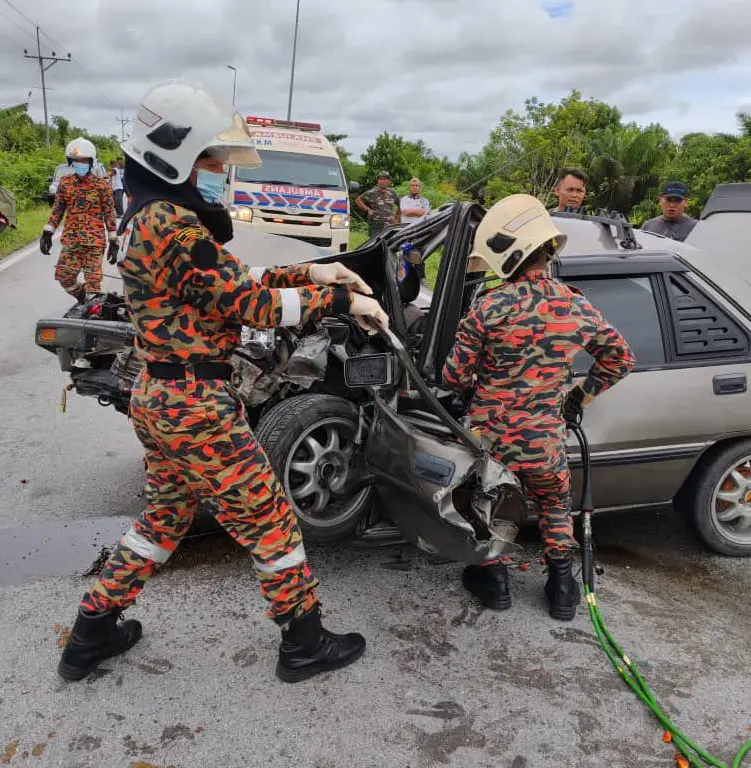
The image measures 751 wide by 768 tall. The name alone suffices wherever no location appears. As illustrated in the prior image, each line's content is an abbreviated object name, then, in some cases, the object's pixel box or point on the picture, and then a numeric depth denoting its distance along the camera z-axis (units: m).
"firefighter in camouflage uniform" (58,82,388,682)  2.32
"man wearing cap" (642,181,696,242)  6.14
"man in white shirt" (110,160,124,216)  15.59
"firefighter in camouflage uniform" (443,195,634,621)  2.90
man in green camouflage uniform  13.86
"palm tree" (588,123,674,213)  22.69
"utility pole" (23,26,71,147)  43.13
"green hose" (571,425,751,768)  2.45
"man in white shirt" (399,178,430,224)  12.11
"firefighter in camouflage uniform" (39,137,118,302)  8.02
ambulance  12.09
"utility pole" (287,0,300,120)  21.56
